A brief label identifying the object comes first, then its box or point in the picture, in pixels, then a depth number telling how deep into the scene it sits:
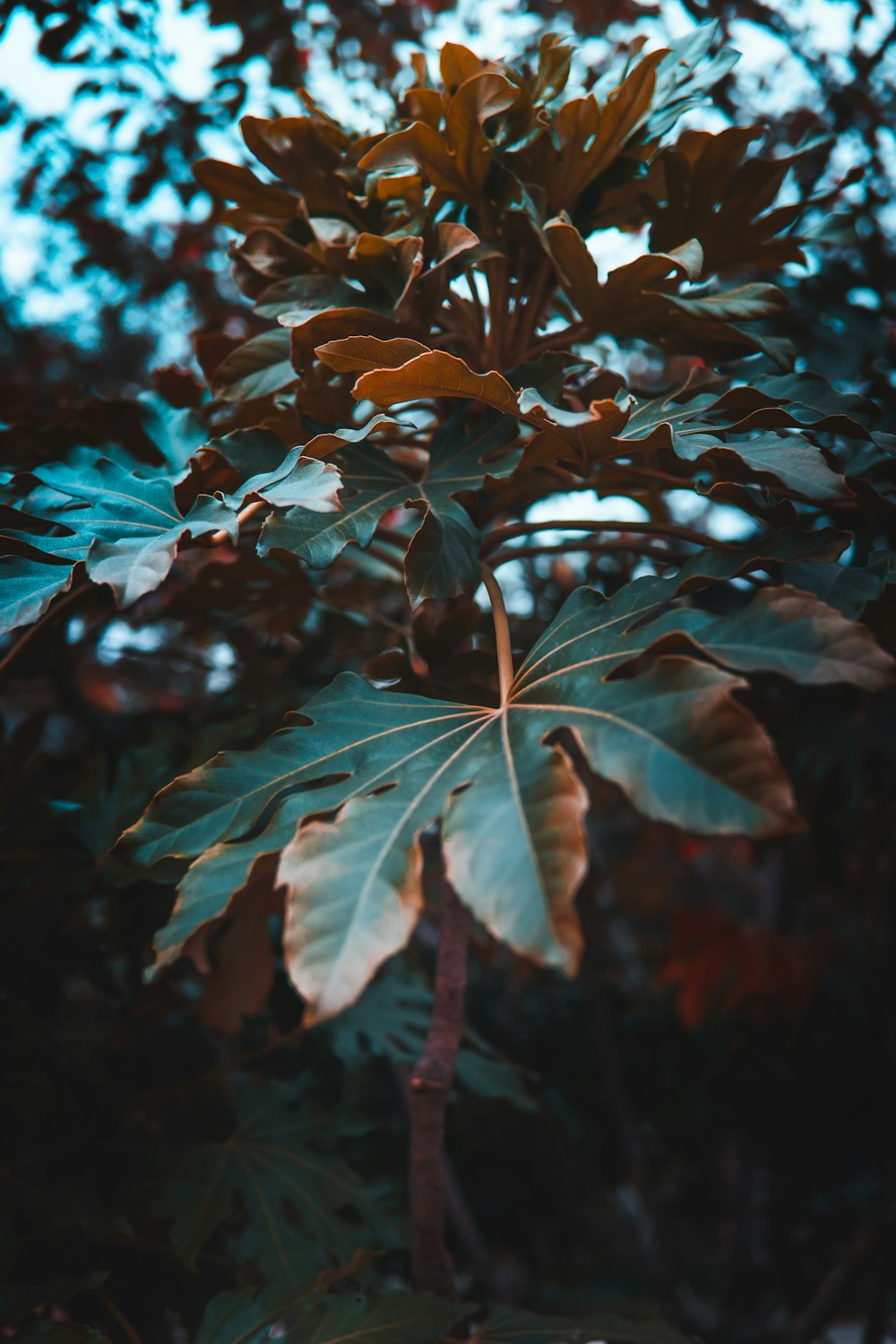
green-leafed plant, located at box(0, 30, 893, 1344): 0.56
